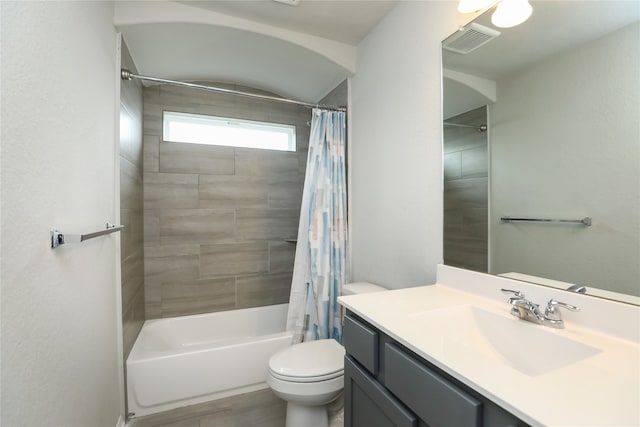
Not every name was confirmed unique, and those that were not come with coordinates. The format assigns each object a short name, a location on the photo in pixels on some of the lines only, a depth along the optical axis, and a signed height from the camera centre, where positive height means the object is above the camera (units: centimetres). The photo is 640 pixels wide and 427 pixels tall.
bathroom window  243 +78
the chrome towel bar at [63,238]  84 -8
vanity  53 -36
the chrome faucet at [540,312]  86 -32
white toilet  135 -83
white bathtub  166 -100
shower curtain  203 -20
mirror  82 +24
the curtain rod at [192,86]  162 +85
